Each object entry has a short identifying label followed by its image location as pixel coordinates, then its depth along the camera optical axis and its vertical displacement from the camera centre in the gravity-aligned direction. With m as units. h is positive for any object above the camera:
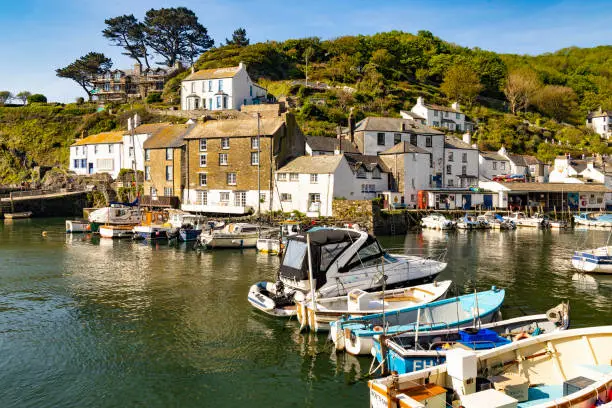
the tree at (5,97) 111.88 +23.49
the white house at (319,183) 51.62 +1.31
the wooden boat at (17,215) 68.75 -2.83
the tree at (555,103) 120.88 +23.23
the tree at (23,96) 113.53 +25.09
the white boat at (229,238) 40.78 -3.76
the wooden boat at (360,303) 18.44 -4.47
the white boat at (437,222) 56.59 -3.35
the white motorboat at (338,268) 21.77 -3.55
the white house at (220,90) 83.75 +19.14
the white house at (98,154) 78.06 +6.98
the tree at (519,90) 117.75 +26.04
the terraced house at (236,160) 55.00 +4.15
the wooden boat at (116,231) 48.25 -3.66
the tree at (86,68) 114.31 +30.84
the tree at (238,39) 123.26 +40.54
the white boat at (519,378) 10.44 -4.45
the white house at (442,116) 91.31 +15.37
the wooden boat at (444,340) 13.64 -4.66
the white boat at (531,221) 61.44 -3.52
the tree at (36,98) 110.56 +22.66
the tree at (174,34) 117.62 +41.06
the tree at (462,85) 112.69 +26.04
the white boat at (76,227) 52.19 -3.46
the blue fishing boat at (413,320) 16.27 -4.61
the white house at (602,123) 113.94 +17.24
